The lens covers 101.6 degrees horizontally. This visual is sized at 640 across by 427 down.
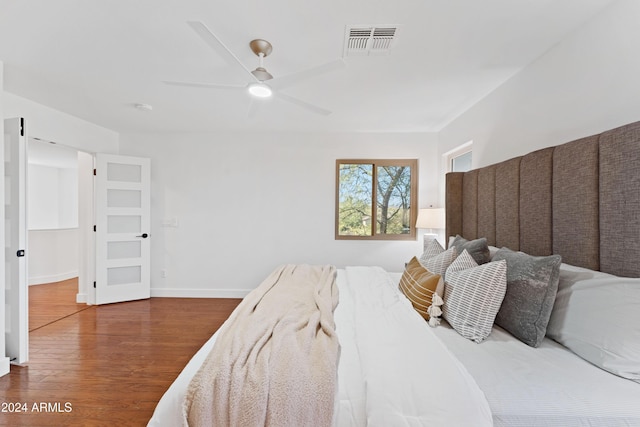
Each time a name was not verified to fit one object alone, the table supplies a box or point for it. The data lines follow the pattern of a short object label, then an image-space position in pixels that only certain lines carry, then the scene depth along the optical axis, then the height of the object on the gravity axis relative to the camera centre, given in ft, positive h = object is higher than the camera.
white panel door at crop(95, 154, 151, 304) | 11.44 -0.79
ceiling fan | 5.09 +2.96
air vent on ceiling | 5.32 +3.72
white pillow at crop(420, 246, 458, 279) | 6.32 -1.21
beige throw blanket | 3.06 -2.06
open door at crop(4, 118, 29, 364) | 7.05 -0.84
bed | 2.98 -1.93
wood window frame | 12.50 +0.65
